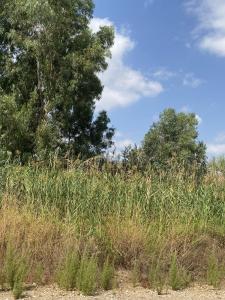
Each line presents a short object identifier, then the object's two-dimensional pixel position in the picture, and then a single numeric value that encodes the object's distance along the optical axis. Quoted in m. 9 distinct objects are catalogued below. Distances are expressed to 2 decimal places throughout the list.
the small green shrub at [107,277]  4.03
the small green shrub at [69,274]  3.93
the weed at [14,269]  3.85
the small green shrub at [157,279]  4.02
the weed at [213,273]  4.21
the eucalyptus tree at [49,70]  14.76
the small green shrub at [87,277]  3.85
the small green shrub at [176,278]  4.10
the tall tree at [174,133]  26.46
